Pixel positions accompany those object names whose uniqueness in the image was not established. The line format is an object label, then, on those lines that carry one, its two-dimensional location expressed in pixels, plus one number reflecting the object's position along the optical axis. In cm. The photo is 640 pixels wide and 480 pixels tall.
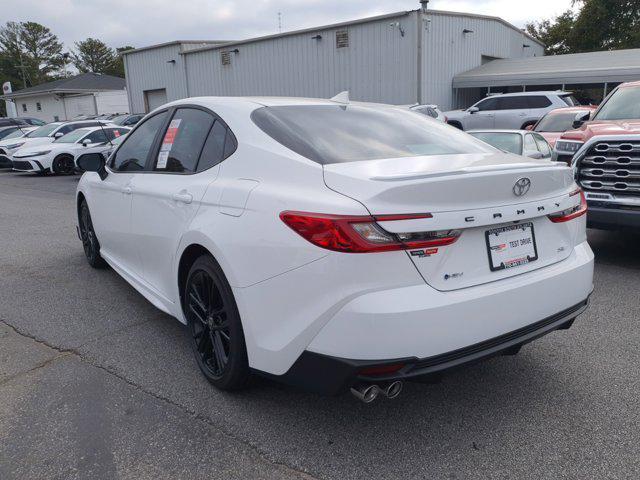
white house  4753
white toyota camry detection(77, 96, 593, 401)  225
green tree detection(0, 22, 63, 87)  8125
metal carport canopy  2309
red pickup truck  512
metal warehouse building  2227
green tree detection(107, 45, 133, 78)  8498
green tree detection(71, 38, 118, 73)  8550
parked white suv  1888
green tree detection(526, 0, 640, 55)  3519
